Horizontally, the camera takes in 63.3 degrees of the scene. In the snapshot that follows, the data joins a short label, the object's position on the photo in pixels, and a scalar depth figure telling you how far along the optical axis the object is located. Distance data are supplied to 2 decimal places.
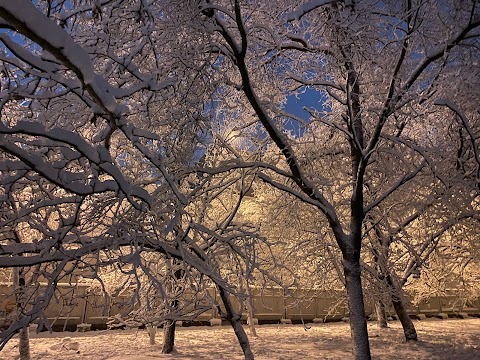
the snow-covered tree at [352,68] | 5.69
